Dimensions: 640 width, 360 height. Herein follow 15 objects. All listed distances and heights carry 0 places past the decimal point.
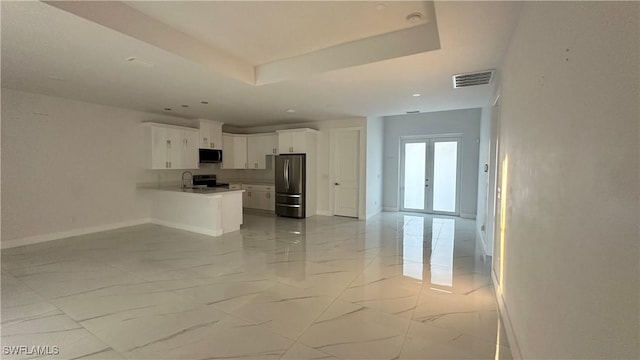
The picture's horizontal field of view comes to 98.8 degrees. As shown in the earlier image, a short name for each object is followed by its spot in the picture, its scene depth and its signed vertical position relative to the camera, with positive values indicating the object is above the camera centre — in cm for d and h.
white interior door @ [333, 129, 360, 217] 738 +0
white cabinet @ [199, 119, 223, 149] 730 +98
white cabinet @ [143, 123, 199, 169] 631 +56
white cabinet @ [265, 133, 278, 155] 806 +81
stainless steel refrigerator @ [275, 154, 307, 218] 719 -36
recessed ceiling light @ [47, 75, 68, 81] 381 +129
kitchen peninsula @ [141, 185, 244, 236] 546 -83
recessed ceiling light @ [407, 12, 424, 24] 265 +153
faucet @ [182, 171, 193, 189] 718 -16
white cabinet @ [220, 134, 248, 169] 825 +56
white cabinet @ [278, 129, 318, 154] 725 +82
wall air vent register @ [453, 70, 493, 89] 359 +129
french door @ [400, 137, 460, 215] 777 -9
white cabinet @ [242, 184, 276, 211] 807 -80
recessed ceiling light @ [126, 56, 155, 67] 311 +126
